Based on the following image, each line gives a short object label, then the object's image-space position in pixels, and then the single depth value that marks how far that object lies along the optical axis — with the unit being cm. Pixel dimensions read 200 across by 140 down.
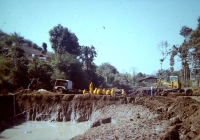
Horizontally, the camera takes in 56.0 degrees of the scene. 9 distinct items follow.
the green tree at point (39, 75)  2795
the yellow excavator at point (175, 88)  2325
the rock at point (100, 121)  1537
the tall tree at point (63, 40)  4156
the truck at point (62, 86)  2388
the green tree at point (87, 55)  4574
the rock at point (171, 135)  930
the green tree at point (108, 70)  4658
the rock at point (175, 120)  1187
